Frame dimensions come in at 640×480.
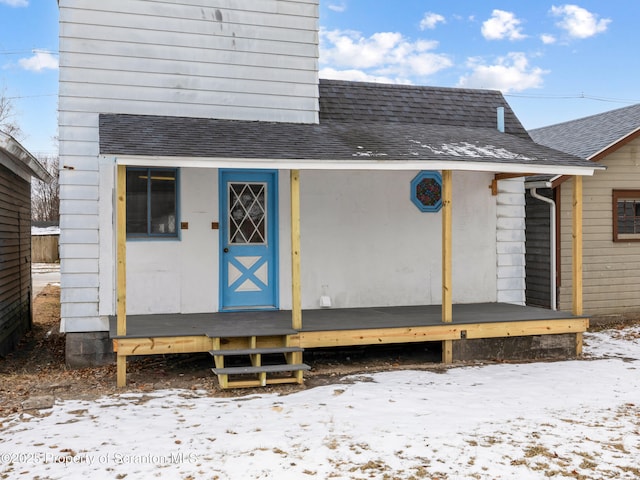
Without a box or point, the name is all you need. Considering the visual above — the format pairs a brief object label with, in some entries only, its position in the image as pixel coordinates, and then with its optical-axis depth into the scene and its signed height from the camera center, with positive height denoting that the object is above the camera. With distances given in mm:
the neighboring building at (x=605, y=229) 10734 +89
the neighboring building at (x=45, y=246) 30797 -457
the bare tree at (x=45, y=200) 43438 +2680
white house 7094 +625
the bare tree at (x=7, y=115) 33747 +6727
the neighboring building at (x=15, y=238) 8781 -14
